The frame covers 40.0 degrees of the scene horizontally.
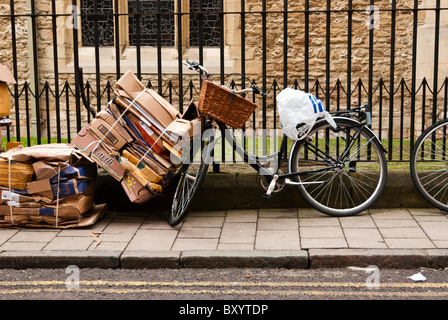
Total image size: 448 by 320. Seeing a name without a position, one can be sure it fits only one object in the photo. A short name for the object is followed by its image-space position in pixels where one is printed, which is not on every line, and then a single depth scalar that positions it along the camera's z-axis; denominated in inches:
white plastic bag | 211.5
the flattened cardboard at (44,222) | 210.3
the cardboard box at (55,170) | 206.1
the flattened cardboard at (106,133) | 209.9
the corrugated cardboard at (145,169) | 208.5
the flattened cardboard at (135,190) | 209.5
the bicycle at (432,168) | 221.1
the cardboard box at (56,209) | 208.7
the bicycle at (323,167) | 213.2
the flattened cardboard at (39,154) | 207.5
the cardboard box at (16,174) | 208.2
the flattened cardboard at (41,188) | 206.5
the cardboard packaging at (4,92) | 224.4
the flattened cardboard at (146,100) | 208.7
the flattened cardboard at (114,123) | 210.1
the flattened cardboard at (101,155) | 208.5
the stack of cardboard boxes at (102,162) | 207.5
